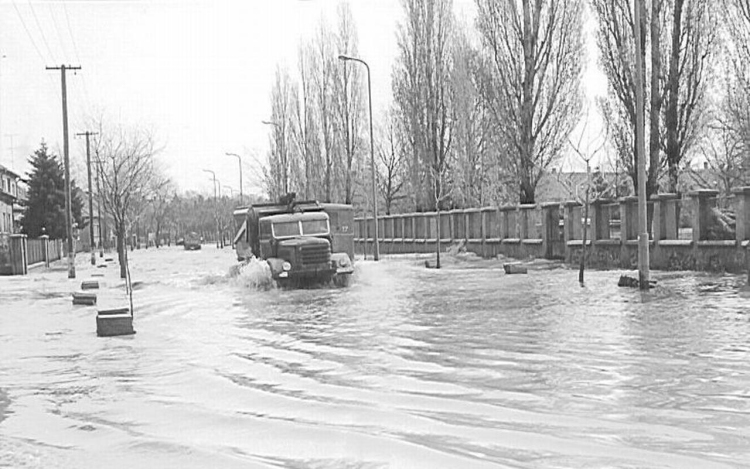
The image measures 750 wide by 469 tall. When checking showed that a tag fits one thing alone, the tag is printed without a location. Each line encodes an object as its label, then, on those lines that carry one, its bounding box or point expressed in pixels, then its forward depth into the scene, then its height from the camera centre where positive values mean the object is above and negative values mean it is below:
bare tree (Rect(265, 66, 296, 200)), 70.06 +7.24
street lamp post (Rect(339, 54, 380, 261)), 46.07 +2.46
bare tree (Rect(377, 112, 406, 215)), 70.83 +4.50
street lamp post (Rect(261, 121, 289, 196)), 70.31 +5.40
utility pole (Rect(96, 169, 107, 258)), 51.38 +1.31
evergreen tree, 72.44 +3.09
